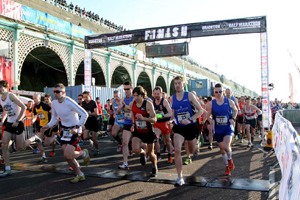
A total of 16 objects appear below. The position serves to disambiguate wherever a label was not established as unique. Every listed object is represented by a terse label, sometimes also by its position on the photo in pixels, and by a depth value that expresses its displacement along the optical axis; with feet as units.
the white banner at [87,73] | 49.20
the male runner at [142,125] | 18.49
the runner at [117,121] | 26.94
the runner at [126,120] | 20.52
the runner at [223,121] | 19.26
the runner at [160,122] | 23.70
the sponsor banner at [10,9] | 44.34
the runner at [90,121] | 27.04
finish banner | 40.68
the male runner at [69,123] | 16.69
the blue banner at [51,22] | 50.29
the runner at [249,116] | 33.86
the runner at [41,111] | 27.14
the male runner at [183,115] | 17.33
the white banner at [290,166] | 9.20
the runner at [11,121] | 19.30
